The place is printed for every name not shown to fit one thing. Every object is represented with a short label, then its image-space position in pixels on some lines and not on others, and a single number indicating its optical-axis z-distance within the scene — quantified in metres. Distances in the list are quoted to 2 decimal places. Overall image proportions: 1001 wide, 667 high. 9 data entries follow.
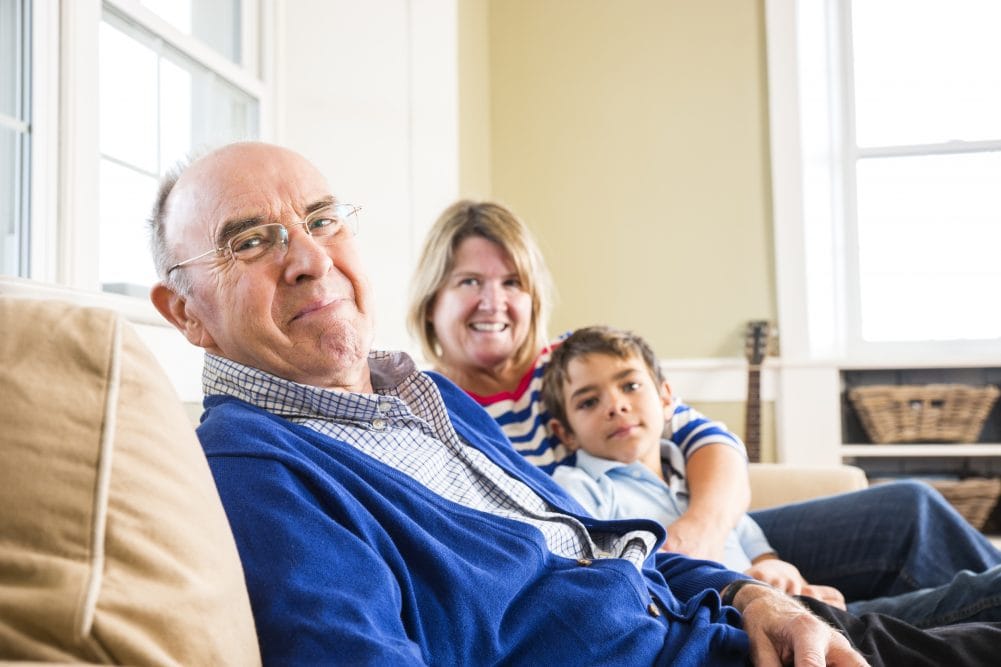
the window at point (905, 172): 4.21
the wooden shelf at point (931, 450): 3.76
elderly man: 0.90
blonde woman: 1.82
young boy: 1.89
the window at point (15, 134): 1.86
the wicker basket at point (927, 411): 3.76
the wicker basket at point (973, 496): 3.73
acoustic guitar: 3.90
